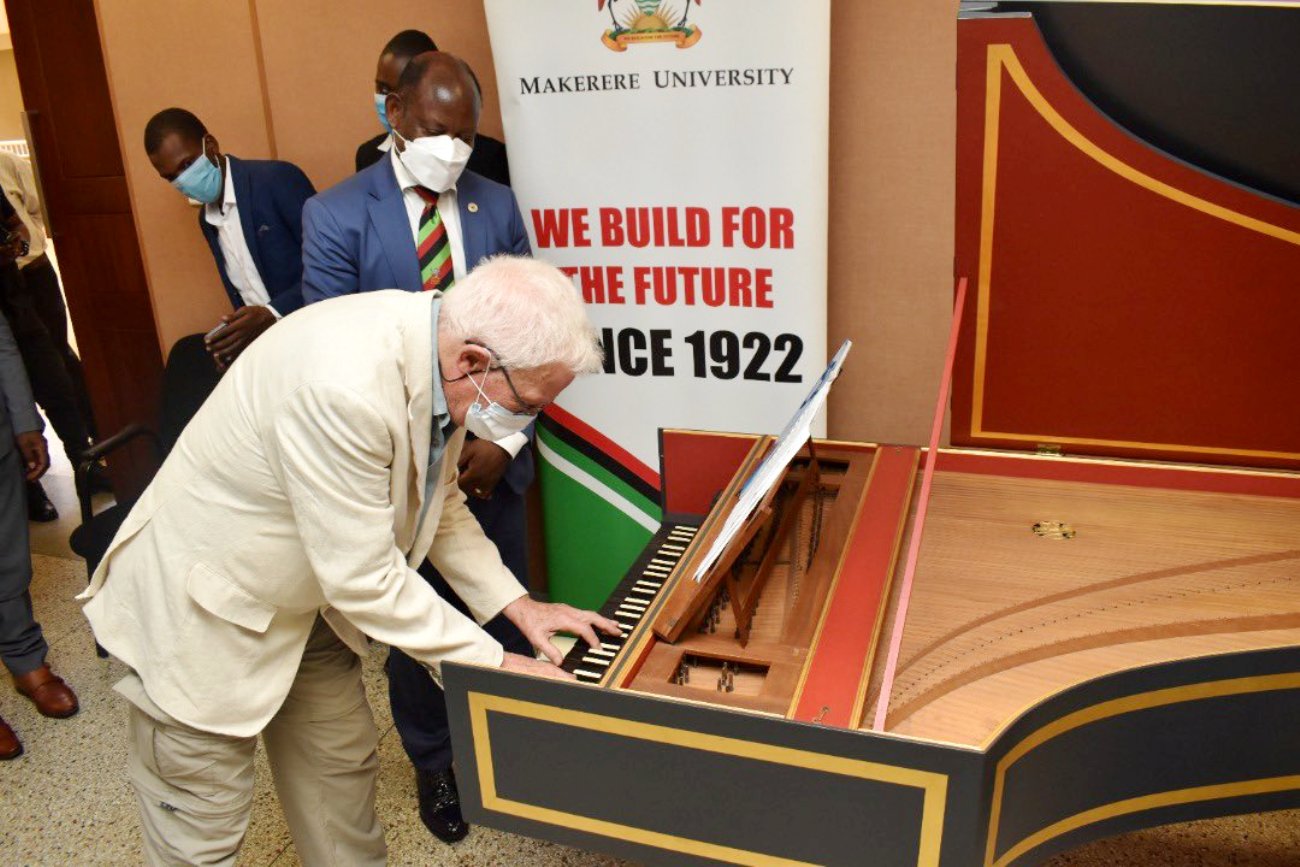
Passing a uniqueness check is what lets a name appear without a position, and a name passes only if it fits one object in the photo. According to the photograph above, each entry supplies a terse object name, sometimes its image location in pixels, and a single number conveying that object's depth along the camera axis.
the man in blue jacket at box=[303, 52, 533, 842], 2.30
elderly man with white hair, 1.45
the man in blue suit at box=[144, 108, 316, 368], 2.92
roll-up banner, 2.55
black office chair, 2.92
